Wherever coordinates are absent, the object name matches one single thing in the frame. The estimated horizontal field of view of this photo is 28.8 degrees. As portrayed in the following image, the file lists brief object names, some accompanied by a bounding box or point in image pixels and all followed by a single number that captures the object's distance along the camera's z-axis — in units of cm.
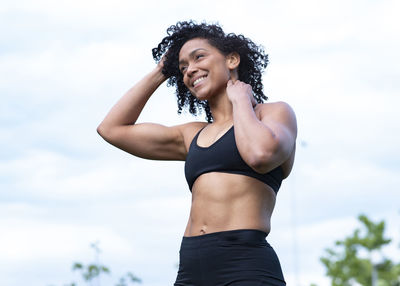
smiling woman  400
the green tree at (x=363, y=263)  3938
